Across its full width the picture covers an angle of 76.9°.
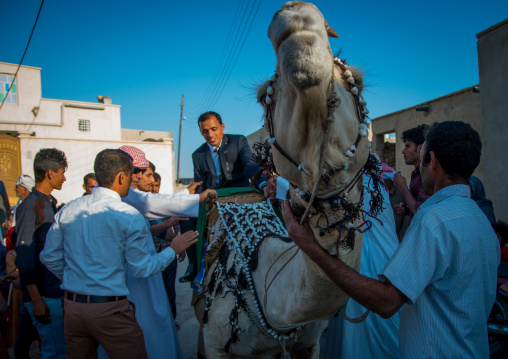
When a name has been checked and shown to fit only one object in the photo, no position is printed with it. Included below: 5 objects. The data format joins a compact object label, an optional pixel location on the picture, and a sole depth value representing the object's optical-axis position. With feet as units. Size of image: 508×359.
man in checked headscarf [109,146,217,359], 11.00
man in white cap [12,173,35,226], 16.63
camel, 3.19
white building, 74.18
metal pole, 111.55
